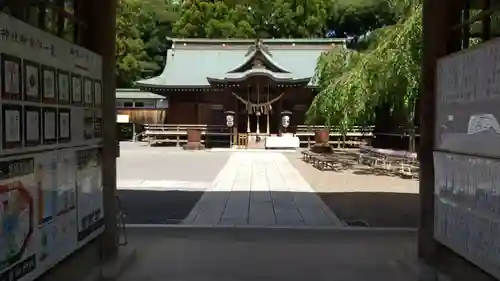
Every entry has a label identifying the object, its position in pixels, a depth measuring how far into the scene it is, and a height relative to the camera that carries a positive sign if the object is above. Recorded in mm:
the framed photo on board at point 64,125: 5043 -93
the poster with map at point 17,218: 3777 -645
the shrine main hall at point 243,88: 35156 +1428
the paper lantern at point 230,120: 34375 -306
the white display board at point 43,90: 3896 +171
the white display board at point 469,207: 4484 -711
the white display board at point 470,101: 4582 +110
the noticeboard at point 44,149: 3883 -255
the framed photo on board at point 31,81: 4230 +217
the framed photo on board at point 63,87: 5035 +208
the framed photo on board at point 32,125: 4211 -78
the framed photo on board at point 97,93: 6246 +195
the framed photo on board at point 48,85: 4633 +208
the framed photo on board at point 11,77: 3807 +219
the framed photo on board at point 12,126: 3791 -75
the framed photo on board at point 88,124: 5848 -93
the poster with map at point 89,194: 5648 -734
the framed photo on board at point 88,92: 5848 +198
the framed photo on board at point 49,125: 4629 -83
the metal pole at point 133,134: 41469 -1286
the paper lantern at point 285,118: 34281 -192
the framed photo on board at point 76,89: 5430 +209
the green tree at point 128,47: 41250 +4344
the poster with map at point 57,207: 4578 -698
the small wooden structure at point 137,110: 41625 +247
